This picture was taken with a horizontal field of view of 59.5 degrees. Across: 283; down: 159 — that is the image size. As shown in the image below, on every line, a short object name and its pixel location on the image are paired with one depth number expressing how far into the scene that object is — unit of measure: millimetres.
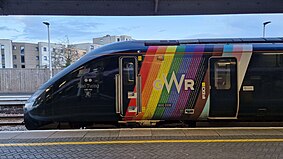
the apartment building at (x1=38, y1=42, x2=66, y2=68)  39906
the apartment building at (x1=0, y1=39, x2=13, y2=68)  61212
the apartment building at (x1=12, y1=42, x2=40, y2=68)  66438
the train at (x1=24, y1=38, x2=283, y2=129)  6590
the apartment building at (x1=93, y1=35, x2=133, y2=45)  53188
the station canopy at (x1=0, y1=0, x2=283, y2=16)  9766
